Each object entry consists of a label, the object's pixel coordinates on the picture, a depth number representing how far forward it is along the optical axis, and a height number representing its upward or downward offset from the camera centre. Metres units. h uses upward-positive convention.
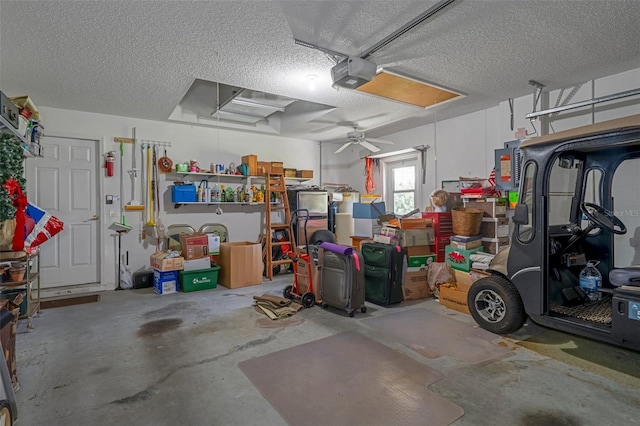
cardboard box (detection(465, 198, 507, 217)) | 4.26 +0.07
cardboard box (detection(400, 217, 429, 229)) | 4.51 -0.16
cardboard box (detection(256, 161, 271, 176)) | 5.88 +0.76
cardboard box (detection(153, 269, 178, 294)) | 4.64 -0.99
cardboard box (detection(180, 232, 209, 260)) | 4.89 -0.51
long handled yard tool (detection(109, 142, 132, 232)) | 5.09 +0.15
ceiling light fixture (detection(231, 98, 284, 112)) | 4.93 +1.65
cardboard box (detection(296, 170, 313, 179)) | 6.51 +0.74
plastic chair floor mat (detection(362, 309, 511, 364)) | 2.74 -1.17
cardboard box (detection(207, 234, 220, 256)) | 5.16 -0.51
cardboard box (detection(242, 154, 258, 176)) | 5.84 +0.86
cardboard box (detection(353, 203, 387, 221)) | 5.55 +0.02
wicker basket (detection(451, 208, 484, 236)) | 4.18 -0.13
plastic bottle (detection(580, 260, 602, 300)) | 2.88 -0.61
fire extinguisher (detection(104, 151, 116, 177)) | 4.99 +0.73
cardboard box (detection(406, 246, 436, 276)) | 4.44 -0.64
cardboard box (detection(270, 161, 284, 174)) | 5.97 +0.80
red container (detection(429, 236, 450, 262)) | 4.60 -0.50
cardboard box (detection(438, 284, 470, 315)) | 3.80 -1.03
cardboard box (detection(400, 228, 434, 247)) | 4.41 -0.35
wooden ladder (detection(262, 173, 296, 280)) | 5.67 -0.11
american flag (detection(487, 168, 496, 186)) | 4.57 +0.46
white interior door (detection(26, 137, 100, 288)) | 4.63 +0.13
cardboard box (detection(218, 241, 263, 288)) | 5.02 -0.83
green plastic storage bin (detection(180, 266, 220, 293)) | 4.79 -1.00
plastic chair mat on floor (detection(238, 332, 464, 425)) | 1.94 -1.19
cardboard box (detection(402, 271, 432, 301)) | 4.30 -0.99
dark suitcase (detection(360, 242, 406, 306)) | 4.04 -0.78
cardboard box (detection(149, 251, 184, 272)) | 4.67 -0.73
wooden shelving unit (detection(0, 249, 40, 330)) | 3.12 -0.67
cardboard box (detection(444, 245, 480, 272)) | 4.06 -0.59
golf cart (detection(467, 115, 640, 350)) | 2.53 -0.32
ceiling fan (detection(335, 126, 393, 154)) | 5.61 +1.26
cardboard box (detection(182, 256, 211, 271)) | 4.86 -0.78
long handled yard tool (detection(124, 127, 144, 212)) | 5.21 +0.56
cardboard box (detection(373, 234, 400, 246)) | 4.42 -0.39
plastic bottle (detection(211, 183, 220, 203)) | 5.63 +0.28
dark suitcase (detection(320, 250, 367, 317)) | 3.62 -0.79
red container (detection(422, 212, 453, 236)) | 4.60 -0.17
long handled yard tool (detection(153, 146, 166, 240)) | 5.30 +0.26
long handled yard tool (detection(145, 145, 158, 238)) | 5.27 +0.28
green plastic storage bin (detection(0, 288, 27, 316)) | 3.22 -0.82
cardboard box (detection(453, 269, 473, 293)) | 3.89 -0.83
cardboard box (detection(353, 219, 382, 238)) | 5.53 -0.27
